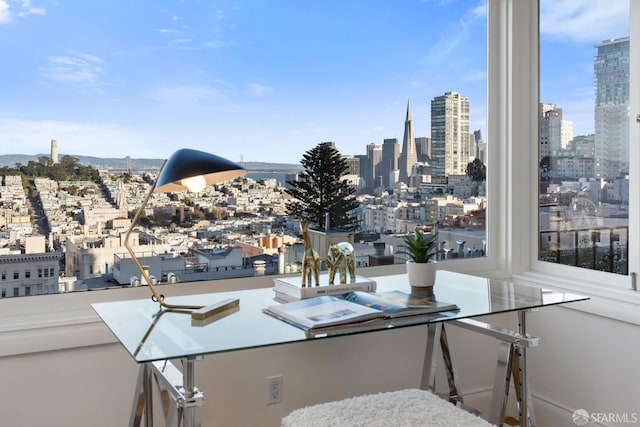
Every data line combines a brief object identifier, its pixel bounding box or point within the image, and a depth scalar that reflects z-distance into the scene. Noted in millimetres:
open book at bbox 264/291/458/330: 1685
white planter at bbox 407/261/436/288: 2246
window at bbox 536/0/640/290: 2539
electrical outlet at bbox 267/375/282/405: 2500
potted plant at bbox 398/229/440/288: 2242
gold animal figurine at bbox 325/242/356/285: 2148
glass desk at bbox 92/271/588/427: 1524
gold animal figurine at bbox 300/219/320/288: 2068
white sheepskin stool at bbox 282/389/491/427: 1763
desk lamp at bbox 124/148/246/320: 1744
